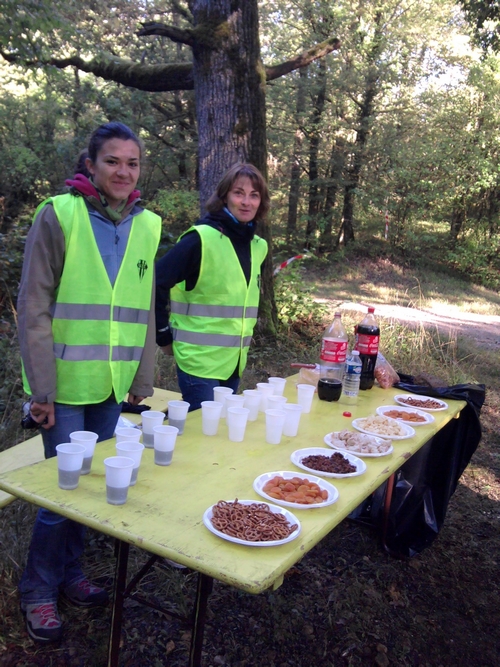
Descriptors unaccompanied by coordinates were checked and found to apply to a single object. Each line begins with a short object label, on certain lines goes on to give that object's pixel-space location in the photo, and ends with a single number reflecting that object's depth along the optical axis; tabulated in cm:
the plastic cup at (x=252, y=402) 267
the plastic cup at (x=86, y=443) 193
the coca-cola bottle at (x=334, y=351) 329
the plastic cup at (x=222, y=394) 263
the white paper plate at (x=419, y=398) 323
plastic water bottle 321
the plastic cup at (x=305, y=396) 290
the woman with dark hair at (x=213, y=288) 305
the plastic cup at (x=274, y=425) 241
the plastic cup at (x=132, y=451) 187
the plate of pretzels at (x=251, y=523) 158
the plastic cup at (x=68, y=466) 181
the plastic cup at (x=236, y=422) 239
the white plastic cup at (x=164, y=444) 206
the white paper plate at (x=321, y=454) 210
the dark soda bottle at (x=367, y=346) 341
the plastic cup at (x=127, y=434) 203
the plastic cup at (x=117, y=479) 174
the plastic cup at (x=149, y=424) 218
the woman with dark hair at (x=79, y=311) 228
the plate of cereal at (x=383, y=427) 266
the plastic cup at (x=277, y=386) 298
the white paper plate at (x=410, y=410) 292
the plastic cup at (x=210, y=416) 242
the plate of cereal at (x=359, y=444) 238
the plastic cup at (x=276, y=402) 262
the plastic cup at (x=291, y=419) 254
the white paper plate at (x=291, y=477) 183
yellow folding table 153
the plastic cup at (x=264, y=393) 280
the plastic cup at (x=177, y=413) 236
